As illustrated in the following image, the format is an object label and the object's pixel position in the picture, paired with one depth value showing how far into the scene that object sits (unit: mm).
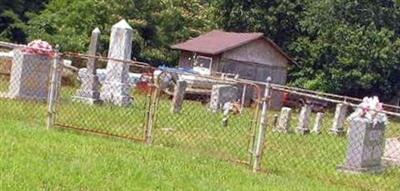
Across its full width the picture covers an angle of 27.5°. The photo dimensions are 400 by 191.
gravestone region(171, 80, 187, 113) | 20097
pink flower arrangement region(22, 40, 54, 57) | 16625
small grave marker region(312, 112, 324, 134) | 21219
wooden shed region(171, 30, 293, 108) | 37719
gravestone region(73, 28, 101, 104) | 19359
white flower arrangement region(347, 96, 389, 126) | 11859
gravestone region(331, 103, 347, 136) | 21891
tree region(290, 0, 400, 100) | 40969
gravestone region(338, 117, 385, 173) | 12547
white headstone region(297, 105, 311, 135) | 20328
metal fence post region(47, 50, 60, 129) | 12141
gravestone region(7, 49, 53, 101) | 17203
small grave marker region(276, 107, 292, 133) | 19891
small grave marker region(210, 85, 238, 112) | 22938
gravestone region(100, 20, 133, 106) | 20156
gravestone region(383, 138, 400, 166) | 14273
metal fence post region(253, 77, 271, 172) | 10766
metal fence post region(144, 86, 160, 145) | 12047
